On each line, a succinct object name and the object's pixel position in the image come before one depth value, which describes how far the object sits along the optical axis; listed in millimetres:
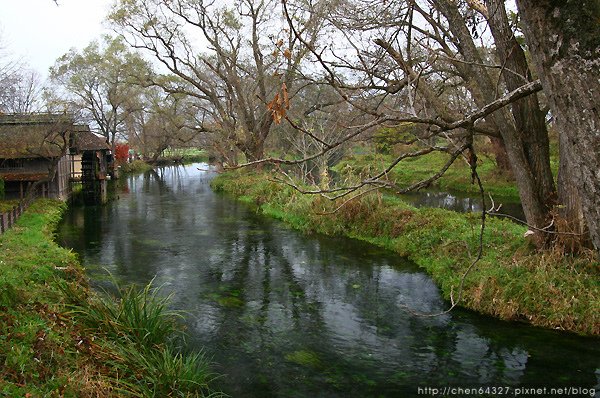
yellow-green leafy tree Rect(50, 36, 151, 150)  46125
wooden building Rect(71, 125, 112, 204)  29406
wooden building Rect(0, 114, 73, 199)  24406
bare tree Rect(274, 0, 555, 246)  9891
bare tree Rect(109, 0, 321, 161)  29859
